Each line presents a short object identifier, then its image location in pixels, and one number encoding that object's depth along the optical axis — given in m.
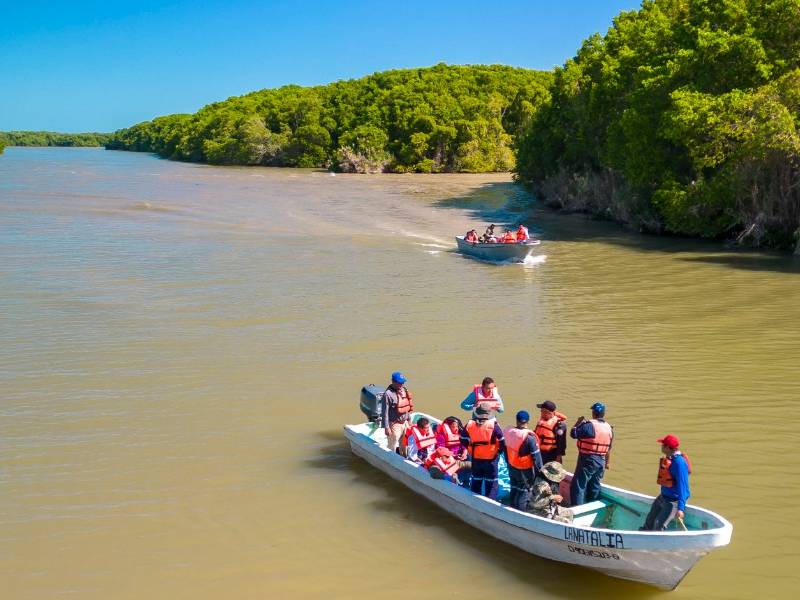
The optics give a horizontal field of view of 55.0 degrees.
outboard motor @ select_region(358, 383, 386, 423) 11.76
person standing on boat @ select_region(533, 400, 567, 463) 9.27
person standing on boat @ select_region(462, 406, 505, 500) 9.24
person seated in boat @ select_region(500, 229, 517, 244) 27.87
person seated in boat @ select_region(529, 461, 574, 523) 8.59
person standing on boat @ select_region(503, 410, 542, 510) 8.88
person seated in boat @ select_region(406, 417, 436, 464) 10.55
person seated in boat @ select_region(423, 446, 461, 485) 9.78
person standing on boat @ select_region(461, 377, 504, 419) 10.86
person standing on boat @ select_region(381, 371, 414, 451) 10.94
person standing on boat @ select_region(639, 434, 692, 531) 7.85
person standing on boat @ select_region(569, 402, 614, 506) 8.76
